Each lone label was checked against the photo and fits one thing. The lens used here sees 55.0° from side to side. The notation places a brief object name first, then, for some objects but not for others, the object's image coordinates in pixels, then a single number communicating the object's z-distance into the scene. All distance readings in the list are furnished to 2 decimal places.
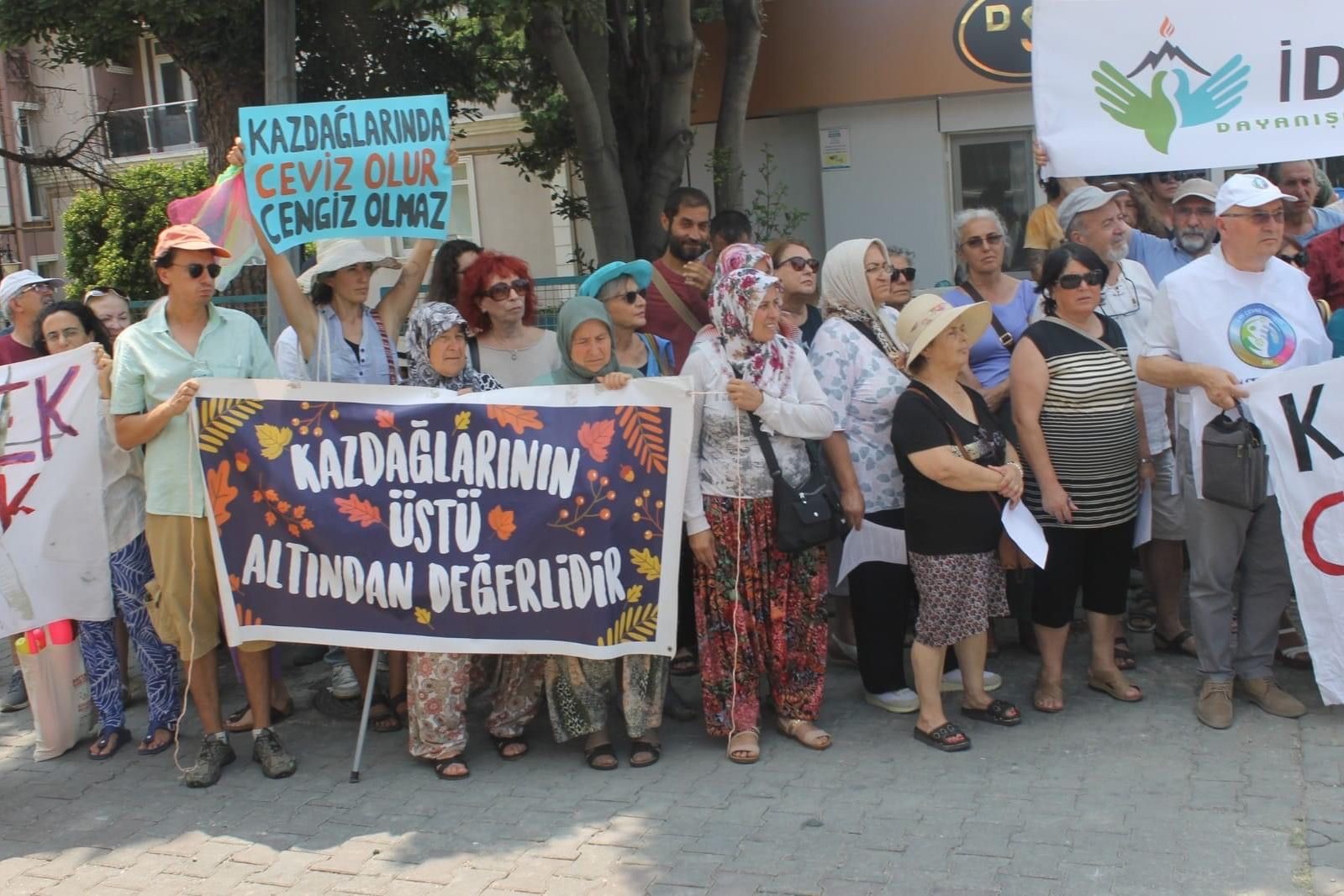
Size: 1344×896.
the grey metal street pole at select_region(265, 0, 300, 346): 6.05
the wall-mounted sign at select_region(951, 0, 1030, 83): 12.84
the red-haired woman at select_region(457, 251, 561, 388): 5.32
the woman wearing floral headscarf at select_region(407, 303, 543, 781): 4.88
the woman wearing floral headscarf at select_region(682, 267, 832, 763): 4.79
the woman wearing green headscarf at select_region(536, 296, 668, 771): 4.81
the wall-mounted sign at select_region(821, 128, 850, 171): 13.71
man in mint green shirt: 4.88
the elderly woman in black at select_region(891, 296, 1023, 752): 4.79
